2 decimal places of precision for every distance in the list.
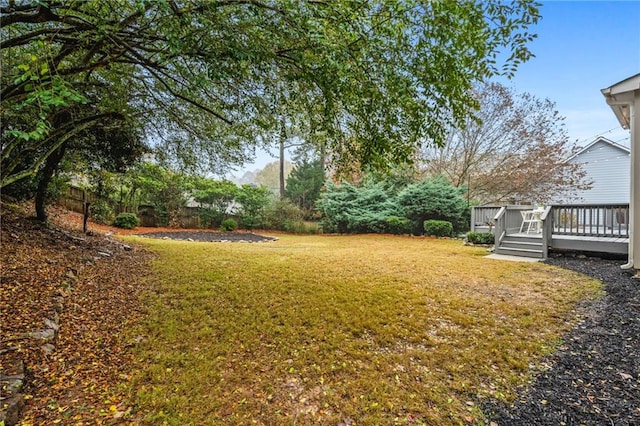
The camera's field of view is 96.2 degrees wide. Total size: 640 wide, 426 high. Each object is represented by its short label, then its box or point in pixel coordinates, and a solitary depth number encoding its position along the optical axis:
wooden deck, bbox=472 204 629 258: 6.59
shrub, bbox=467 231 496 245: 9.52
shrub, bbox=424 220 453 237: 11.95
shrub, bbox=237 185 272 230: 14.00
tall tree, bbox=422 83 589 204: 12.12
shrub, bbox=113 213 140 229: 10.87
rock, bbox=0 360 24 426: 1.61
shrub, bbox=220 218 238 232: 13.24
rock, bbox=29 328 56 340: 2.32
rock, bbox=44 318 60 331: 2.50
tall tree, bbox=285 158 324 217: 16.30
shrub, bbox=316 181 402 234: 13.37
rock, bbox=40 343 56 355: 2.22
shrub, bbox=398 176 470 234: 12.16
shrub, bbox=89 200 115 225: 10.40
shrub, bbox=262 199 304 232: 14.31
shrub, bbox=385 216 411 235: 12.87
